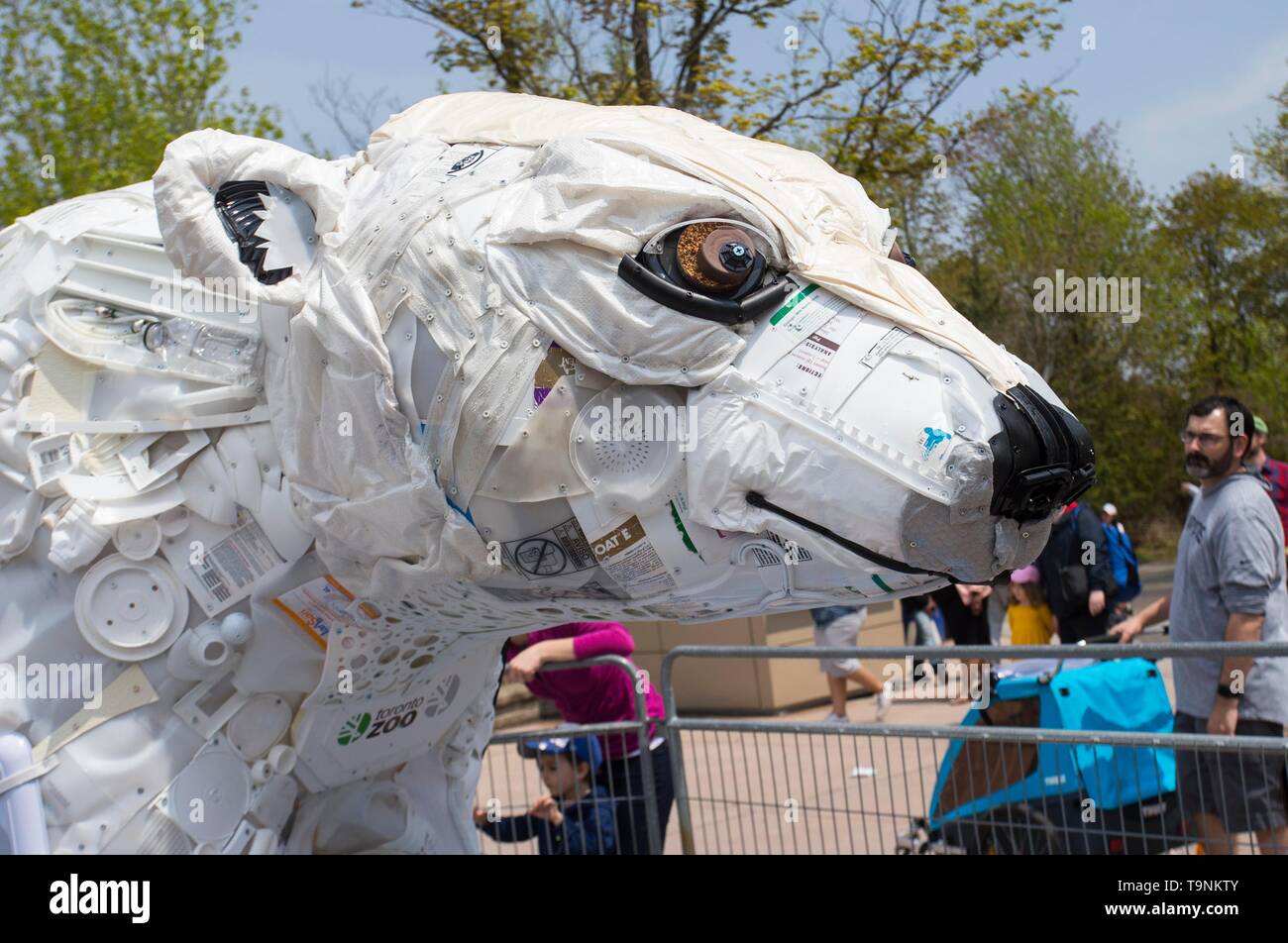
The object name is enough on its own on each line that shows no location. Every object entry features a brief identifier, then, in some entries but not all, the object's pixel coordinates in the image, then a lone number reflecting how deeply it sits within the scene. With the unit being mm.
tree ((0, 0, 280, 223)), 12938
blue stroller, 5332
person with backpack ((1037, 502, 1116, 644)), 8523
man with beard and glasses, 5516
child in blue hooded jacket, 5781
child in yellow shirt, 9055
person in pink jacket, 5754
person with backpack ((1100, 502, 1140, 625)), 8750
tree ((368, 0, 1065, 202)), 11492
